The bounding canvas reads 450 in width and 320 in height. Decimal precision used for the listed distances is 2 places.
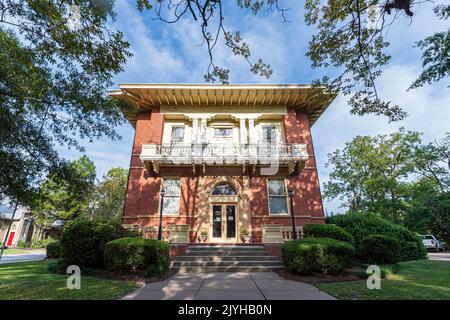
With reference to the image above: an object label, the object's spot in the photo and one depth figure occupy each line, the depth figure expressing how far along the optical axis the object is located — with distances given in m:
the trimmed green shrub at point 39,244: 30.59
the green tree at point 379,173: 27.19
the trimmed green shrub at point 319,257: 6.87
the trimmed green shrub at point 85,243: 7.51
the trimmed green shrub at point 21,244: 30.27
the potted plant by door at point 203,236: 11.86
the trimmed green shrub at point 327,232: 9.09
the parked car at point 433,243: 20.01
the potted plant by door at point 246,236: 11.90
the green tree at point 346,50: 4.94
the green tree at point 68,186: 6.81
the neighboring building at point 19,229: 32.38
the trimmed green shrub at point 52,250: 12.95
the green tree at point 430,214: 20.59
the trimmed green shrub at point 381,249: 8.70
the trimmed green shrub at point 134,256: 6.94
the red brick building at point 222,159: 12.53
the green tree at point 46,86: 4.73
